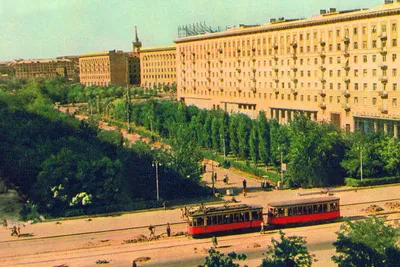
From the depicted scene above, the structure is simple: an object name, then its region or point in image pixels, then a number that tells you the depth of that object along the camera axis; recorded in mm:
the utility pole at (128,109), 107775
